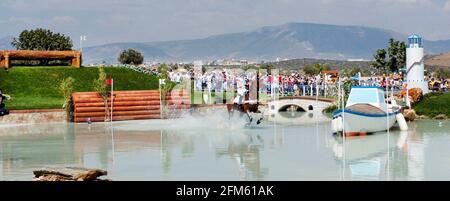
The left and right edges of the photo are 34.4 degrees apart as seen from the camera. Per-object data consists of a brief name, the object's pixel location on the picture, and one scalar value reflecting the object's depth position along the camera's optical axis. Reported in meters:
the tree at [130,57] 115.38
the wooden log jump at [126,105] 42.69
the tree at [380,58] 78.56
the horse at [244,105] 35.34
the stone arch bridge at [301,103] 50.69
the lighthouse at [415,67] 48.38
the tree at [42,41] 99.69
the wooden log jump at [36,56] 53.84
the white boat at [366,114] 32.16
